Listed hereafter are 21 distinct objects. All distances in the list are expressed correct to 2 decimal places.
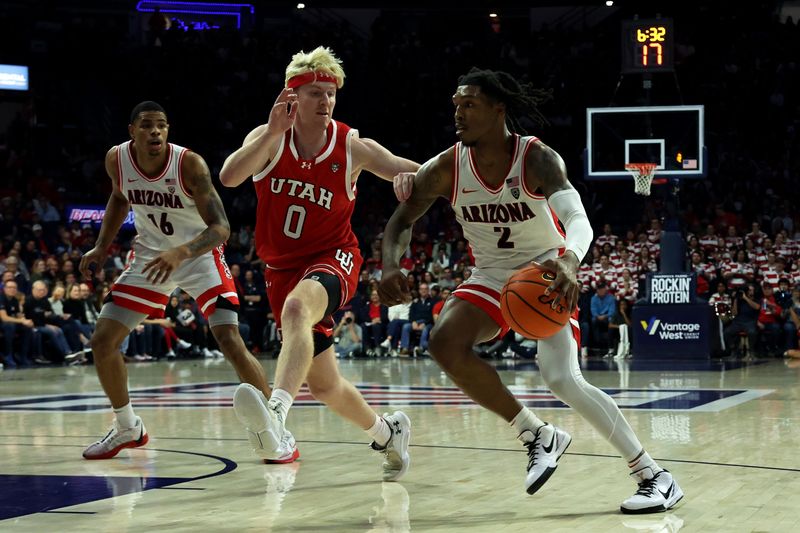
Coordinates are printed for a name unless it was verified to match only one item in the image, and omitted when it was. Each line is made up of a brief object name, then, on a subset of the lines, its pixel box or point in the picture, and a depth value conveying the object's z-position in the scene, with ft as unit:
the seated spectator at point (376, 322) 60.75
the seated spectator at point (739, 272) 56.54
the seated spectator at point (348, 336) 59.41
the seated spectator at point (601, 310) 57.47
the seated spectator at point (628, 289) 57.00
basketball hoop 52.44
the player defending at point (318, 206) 17.65
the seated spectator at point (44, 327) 52.29
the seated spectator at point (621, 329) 55.67
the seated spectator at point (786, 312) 55.21
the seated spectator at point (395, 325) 60.13
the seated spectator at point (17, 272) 53.21
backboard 52.90
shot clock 53.21
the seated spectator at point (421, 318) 58.54
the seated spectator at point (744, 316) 55.06
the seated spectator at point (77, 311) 53.83
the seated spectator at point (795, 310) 53.72
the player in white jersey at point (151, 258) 20.49
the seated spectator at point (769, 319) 55.11
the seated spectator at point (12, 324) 51.11
